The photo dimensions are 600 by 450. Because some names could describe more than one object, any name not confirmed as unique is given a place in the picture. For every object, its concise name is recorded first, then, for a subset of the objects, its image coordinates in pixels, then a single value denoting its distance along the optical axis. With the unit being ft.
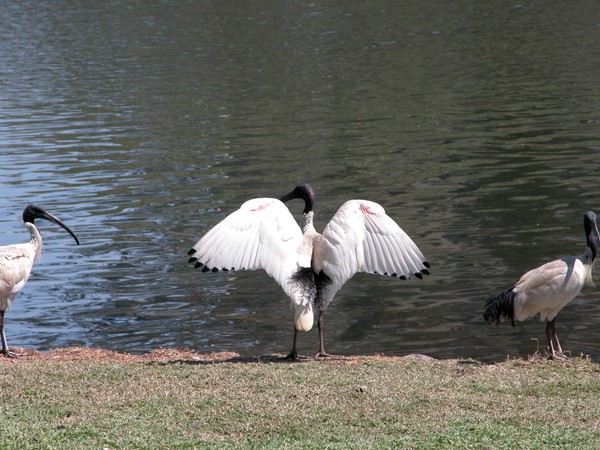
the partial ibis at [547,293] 64.39
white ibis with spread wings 63.31
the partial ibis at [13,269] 69.46
